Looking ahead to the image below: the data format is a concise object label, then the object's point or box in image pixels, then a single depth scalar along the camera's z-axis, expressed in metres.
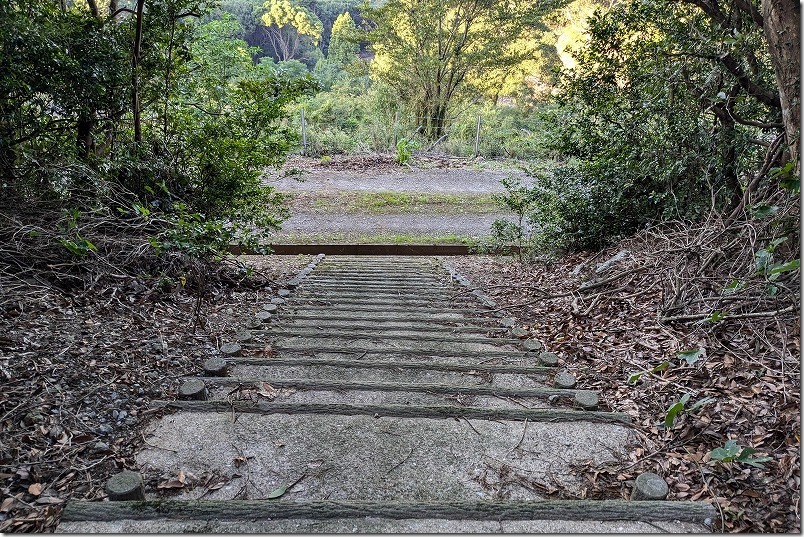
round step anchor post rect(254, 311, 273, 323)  3.93
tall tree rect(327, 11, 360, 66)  27.34
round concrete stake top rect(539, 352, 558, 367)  3.13
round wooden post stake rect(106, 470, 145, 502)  1.65
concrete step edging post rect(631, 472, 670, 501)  1.75
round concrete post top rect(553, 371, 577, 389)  2.71
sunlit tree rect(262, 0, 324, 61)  32.81
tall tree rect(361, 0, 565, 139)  17.94
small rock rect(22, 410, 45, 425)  2.06
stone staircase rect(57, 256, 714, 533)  1.59
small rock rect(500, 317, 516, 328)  4.04
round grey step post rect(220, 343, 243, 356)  3.09
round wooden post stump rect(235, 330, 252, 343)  3.37
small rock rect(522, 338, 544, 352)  3.43
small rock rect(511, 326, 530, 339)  3.77
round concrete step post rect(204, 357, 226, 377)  2.75
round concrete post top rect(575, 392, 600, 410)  2.47
